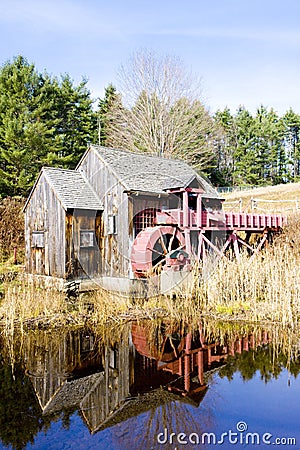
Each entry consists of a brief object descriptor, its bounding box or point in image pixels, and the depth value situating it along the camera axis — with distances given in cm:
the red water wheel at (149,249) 1227
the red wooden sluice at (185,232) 1243
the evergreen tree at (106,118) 2875
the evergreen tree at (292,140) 4369
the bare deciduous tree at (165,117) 2617
